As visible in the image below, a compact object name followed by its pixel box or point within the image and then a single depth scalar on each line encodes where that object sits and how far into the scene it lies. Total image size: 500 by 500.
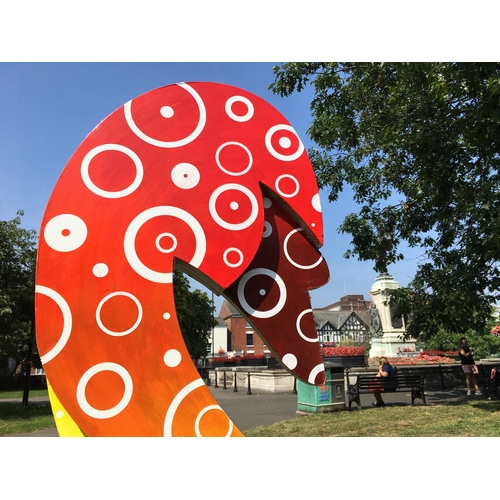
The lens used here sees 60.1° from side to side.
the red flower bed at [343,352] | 20.64
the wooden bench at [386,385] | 9.88
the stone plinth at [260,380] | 14.50
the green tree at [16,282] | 11.73
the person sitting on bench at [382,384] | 9.95
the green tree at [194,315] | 25.84
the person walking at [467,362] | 11.32
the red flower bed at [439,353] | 27.33
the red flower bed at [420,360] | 19.17
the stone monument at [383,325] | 21.18
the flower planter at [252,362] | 27.24
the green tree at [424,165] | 7.17
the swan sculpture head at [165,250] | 3.72
